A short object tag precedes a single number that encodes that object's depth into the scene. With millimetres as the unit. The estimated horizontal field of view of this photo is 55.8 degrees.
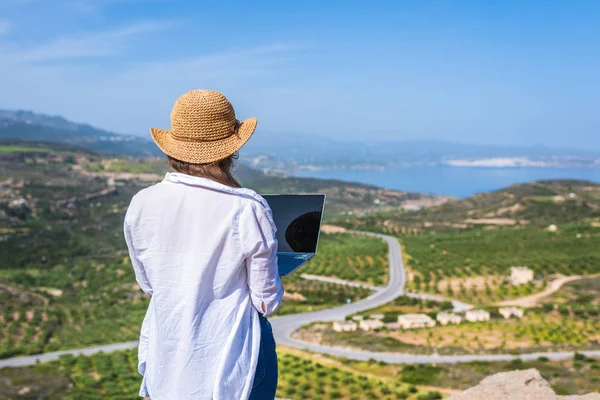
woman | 2148
